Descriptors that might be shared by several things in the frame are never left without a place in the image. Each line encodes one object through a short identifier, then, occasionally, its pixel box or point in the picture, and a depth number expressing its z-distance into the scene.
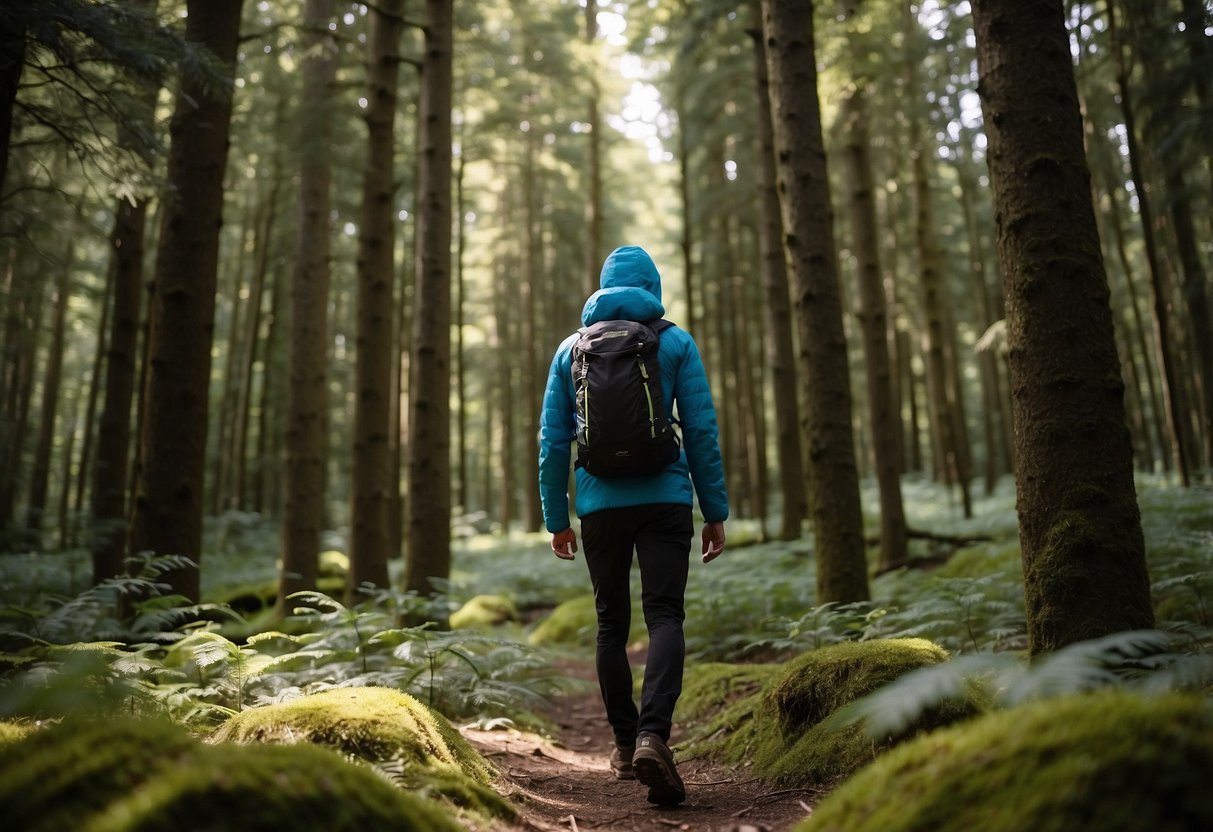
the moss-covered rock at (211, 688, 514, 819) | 2.84
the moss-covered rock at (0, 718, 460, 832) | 1.62
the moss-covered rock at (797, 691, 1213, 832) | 1.45
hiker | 3.83
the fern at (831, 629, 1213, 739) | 1.68
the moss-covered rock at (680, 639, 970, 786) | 3.54
